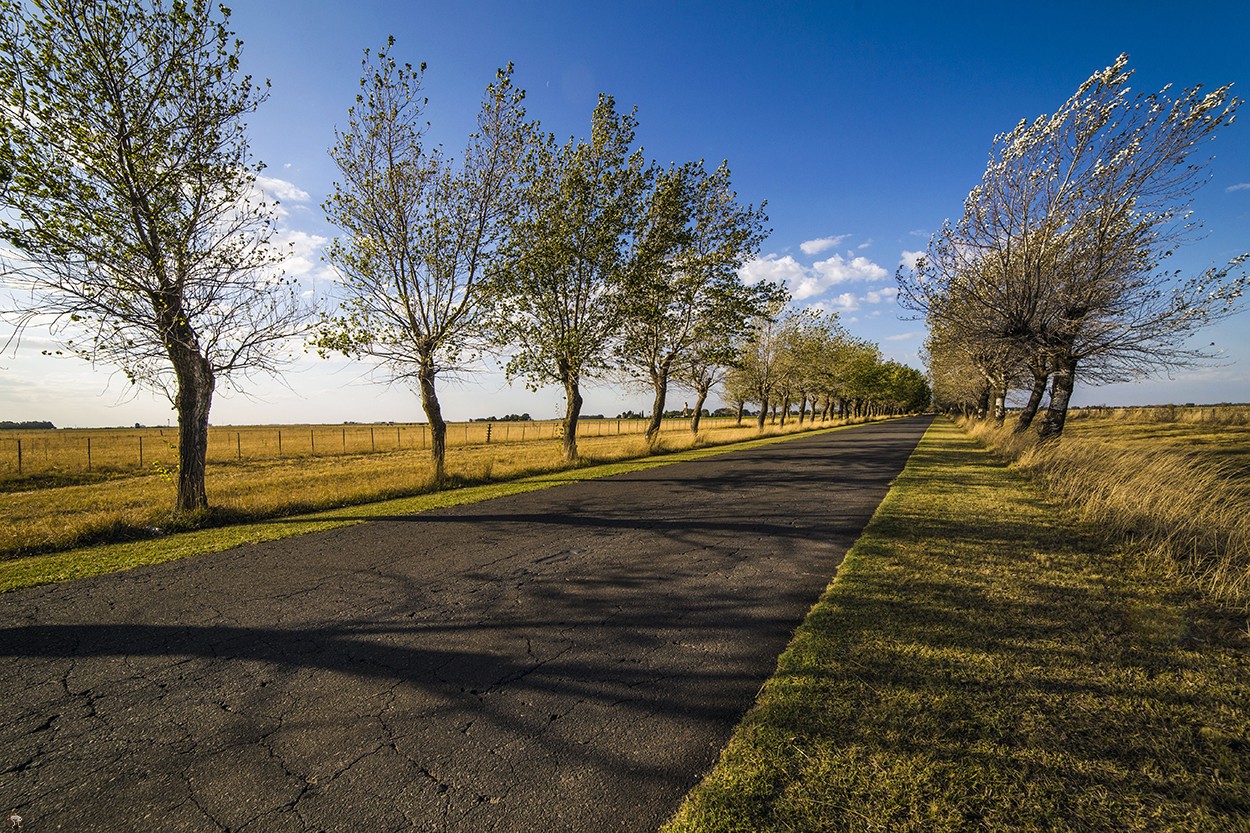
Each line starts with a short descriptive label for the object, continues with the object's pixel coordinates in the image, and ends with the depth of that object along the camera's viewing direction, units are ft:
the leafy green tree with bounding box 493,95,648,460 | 56.08
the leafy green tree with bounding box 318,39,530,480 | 46.01
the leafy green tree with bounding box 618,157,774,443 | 67.87
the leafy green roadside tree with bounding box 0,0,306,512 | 26.14
